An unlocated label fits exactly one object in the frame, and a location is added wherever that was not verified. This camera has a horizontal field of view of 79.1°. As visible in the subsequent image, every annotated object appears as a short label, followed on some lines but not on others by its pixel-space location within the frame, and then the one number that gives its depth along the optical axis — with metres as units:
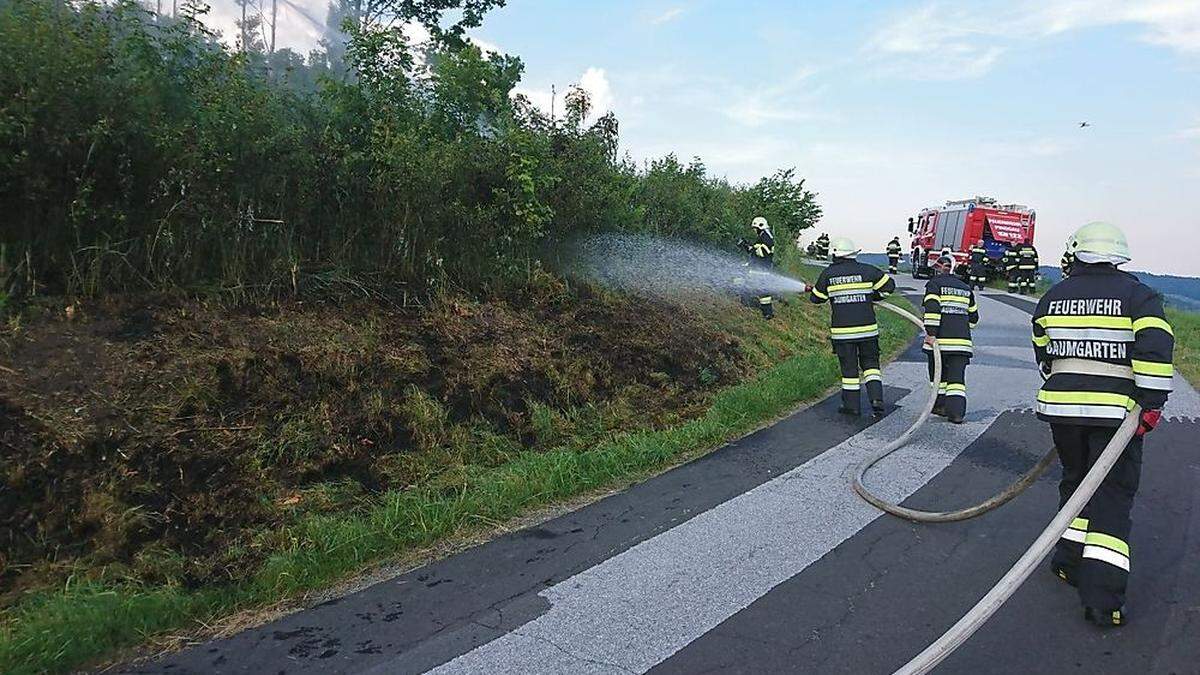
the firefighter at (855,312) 7.39
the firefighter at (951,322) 7.36
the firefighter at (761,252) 13.27
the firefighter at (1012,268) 23.92
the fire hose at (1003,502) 2.78
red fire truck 25.78
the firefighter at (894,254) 30.77
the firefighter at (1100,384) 3.43
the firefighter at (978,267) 23.55
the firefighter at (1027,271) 23.28
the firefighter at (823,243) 26.38
